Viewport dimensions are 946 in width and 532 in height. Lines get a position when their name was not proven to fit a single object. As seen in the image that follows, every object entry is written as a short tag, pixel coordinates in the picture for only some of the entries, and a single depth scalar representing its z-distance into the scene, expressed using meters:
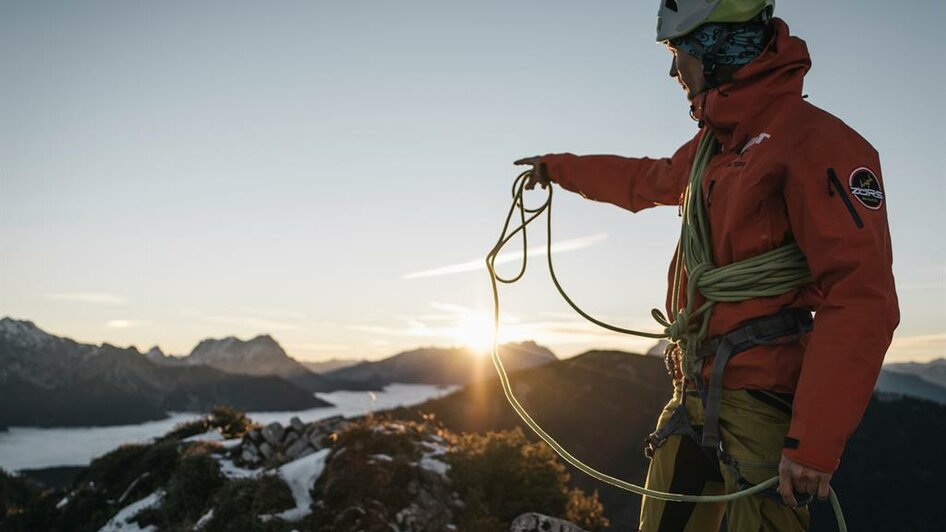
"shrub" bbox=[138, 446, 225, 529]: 8.64
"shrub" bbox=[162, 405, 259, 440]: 12.95
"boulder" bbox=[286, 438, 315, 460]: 9.72
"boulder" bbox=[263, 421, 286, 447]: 10.35
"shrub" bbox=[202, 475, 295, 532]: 7.36
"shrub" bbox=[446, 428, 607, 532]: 8.14
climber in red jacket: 2.04
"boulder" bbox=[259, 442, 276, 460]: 10.00
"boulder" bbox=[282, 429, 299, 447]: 10.28
